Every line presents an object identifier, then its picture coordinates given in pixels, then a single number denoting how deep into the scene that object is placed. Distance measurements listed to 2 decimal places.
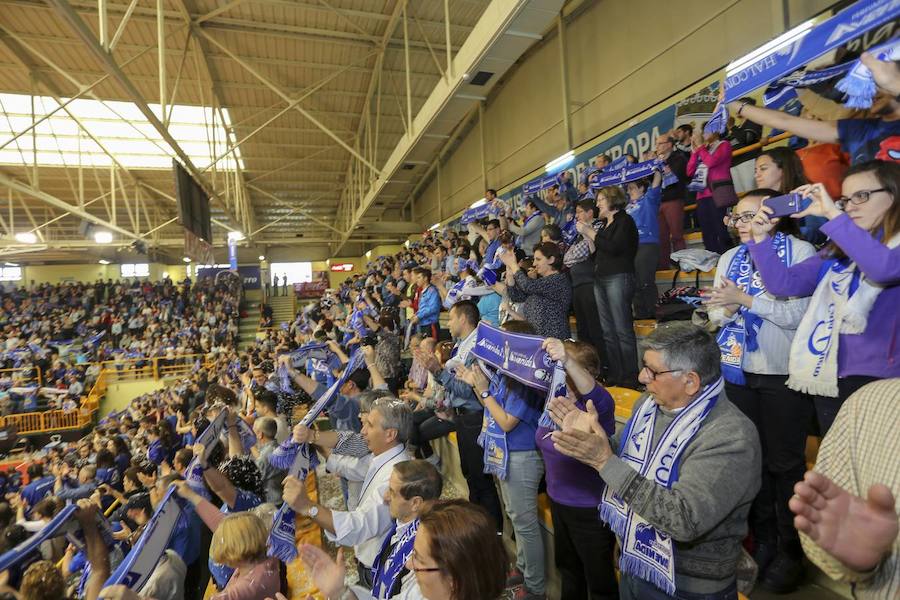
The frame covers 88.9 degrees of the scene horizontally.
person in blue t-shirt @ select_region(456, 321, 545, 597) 2.39
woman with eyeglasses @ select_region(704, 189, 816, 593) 1.93
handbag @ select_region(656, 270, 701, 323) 3.47
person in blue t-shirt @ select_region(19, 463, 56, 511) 6.21
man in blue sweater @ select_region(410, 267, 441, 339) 6.03
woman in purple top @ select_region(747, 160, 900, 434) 1.44
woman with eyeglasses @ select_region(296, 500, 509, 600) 1.30
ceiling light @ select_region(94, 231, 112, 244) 15.96
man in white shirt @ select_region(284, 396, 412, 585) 1.97
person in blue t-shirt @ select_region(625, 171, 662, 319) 4.12
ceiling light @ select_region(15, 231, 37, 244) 13.81
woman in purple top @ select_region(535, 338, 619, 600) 1.96
